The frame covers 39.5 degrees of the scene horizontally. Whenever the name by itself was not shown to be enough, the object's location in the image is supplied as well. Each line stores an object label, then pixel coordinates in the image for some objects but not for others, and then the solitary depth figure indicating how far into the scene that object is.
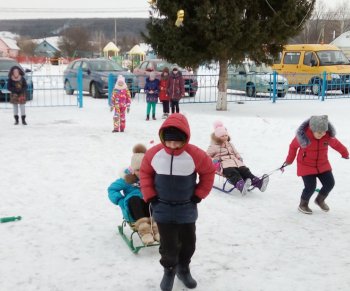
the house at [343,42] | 42.14
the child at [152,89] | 12.95
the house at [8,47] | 96.06
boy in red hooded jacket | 3.52
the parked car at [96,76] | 18.62
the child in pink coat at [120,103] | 10.90
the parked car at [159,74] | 18.88
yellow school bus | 20.03
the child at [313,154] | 5.41
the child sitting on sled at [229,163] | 6.32
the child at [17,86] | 11.59
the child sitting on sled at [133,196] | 4.54
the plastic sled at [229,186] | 6.34
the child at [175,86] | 13.43
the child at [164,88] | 13.50
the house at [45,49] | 82.19
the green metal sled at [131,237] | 4.42
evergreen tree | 13.51
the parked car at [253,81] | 20.03
